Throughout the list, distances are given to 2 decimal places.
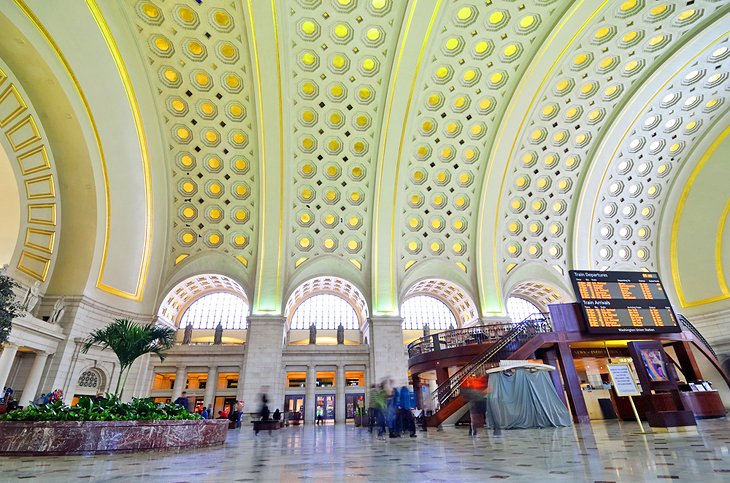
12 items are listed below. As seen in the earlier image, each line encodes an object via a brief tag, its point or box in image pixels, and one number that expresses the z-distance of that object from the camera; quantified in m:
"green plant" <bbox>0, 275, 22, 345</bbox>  9.38
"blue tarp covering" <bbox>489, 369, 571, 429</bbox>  9.54
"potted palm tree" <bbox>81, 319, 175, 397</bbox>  9.41
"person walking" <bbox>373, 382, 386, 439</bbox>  9.88
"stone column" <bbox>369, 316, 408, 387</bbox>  18.45
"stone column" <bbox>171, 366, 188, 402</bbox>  18.40
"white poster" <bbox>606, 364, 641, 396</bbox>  7.56
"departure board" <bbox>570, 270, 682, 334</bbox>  12.89
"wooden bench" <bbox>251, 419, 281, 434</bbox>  12.77
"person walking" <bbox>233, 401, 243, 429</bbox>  15.08
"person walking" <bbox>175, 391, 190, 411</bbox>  11.50
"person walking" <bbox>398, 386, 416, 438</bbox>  9.18
